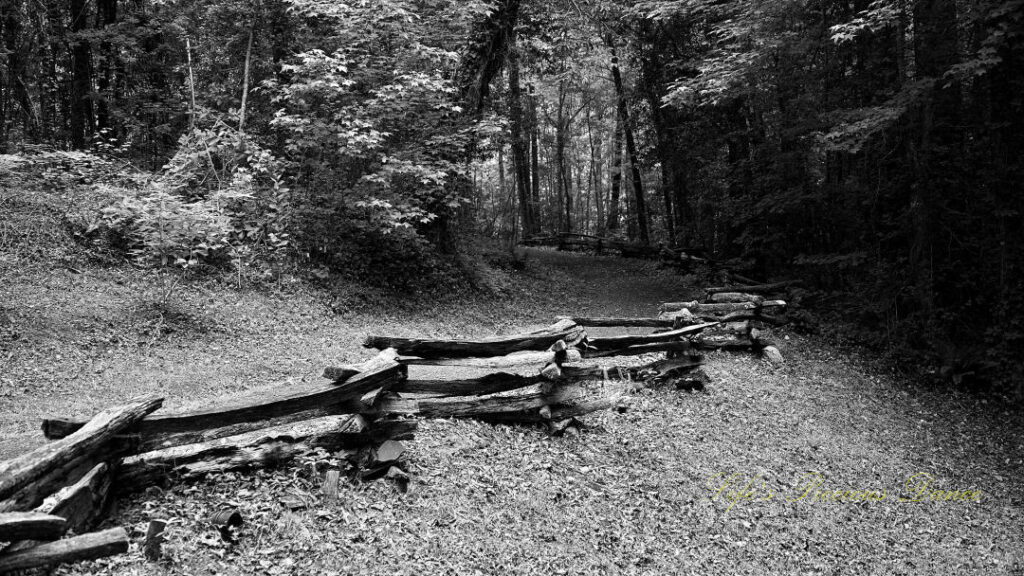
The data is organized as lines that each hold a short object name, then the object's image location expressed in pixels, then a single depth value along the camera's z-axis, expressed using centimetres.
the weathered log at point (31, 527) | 344
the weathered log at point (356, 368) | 587
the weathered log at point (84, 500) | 405
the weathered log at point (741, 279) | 1982
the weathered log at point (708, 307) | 1353
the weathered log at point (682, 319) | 1164
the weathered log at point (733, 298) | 1465
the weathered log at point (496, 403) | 712
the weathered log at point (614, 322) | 1022
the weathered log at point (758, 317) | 1364
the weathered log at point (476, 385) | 716
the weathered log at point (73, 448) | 385
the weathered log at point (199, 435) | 487
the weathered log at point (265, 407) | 489
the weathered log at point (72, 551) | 362
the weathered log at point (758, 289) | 1576
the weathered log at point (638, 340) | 979
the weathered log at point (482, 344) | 730
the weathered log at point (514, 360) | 764
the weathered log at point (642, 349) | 981
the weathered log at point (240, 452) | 488
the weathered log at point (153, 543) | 421
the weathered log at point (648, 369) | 1020
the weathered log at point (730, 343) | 1324
